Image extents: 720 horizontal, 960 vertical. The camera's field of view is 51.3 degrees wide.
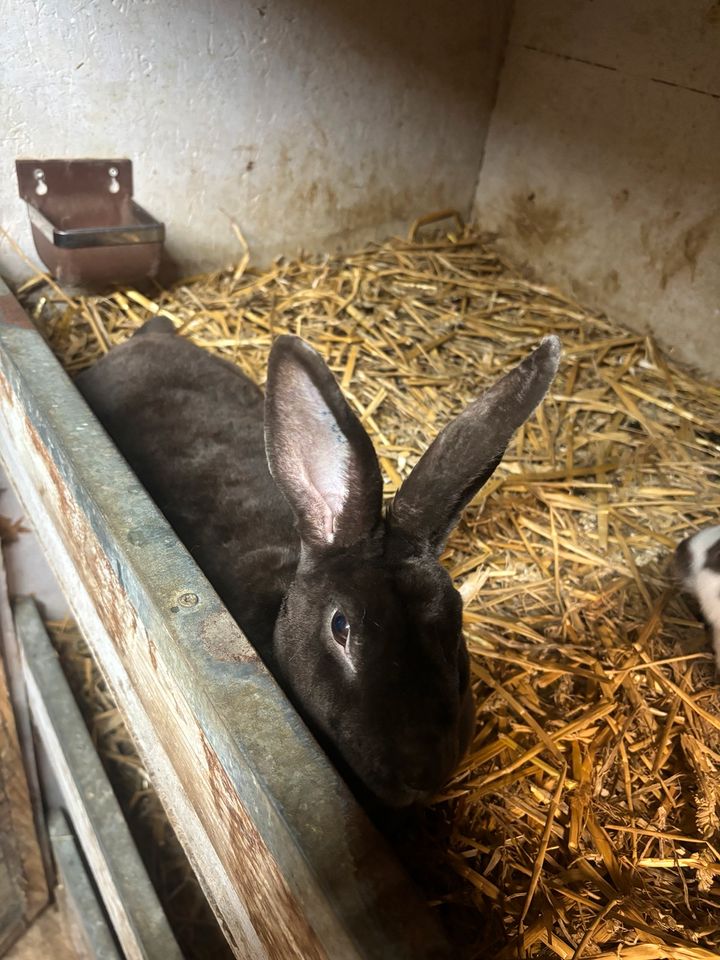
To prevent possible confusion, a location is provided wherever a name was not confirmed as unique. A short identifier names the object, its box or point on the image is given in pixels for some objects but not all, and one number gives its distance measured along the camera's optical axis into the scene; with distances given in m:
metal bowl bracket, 0.69
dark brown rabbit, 0.34
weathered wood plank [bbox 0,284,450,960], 0.23
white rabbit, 0.57
